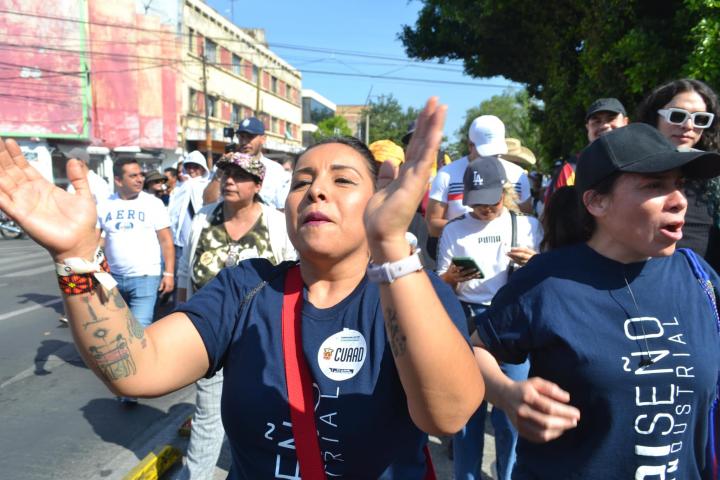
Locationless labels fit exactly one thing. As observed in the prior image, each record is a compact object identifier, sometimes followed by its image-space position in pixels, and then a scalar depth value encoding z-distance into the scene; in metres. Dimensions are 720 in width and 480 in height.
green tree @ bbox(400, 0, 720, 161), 6.52
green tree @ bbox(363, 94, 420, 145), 53.81
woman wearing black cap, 1.67
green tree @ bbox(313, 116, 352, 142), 64.69
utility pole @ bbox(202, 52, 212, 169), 30.29
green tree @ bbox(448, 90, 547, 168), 52.65
